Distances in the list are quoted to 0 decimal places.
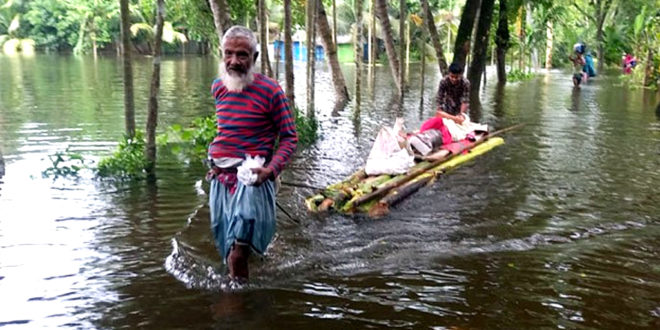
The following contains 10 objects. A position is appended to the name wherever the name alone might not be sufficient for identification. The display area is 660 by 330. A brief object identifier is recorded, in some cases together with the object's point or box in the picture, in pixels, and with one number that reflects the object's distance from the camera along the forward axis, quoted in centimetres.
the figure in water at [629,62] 2635
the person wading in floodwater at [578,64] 2215
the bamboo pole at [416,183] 640
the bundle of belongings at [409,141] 715
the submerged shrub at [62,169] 777
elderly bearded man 390
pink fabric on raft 902
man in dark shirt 973
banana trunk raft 637
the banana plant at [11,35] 4700
